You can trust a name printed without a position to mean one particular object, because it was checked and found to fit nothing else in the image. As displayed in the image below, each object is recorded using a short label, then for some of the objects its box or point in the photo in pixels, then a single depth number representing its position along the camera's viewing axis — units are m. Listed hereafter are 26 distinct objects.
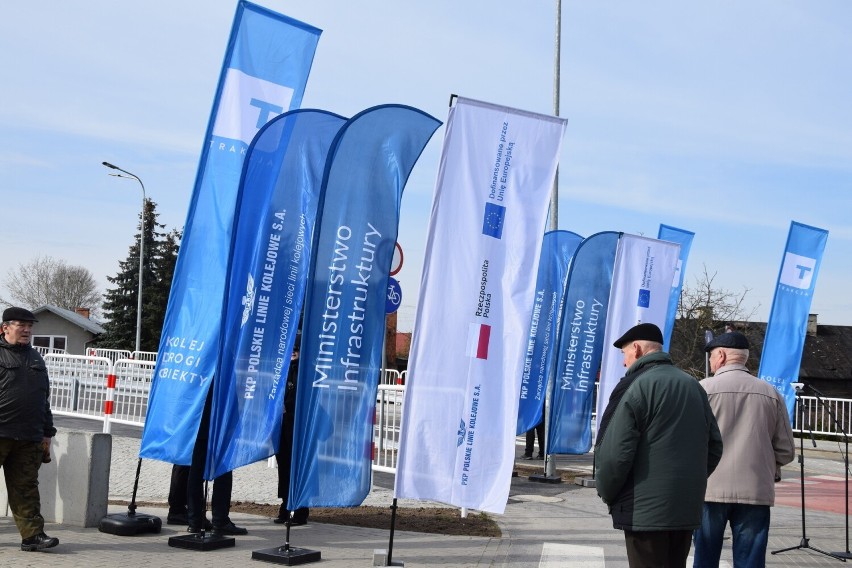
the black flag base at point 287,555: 7.78
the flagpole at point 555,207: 14.87
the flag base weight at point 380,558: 7.53
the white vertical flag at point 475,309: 7.51
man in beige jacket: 6.58
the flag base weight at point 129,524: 8.79
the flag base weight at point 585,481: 14.67
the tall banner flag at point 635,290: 13.46
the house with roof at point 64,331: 60.00
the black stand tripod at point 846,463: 9.50
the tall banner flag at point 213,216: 8.59
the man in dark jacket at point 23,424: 7.89
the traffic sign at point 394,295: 14.20
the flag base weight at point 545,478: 14.76
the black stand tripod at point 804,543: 9.64
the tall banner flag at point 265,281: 8.14
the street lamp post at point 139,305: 38.29
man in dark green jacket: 5.17
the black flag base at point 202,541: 8.27
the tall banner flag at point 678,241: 18.18
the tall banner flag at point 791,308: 14.81
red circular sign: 15.73
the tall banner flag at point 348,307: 7.62
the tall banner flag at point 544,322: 15.38
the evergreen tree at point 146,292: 56.38
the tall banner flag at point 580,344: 14.49
